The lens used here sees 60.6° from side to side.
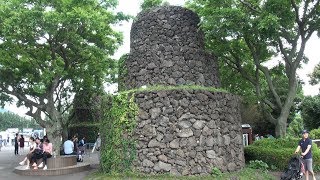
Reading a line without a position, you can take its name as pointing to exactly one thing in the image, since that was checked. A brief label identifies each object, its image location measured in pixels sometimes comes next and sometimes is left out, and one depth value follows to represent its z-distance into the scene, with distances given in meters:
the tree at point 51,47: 13.17
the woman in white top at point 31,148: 11.63
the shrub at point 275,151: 10.72
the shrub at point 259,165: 10.63
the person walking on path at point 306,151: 8.05
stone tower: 9.28
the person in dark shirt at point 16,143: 20.03
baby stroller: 8.40
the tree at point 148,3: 19.26
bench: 10.87
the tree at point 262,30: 10.71
